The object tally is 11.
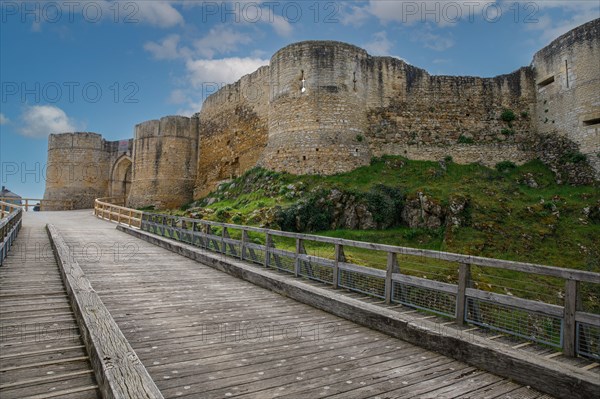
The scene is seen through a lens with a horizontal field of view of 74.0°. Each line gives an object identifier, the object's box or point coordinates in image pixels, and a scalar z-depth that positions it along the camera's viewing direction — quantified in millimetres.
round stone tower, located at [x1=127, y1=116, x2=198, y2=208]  28328
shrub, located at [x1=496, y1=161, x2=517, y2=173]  19891
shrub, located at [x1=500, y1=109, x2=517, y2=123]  21125
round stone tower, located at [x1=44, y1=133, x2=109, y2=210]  33750
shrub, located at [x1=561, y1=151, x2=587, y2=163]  18062
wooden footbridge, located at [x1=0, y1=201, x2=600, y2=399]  2943
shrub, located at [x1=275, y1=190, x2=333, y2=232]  15156
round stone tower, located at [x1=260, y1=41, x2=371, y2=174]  19031
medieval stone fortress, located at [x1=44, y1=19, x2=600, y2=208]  18484
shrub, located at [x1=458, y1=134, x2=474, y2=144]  20844
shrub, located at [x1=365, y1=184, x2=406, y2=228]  15883
